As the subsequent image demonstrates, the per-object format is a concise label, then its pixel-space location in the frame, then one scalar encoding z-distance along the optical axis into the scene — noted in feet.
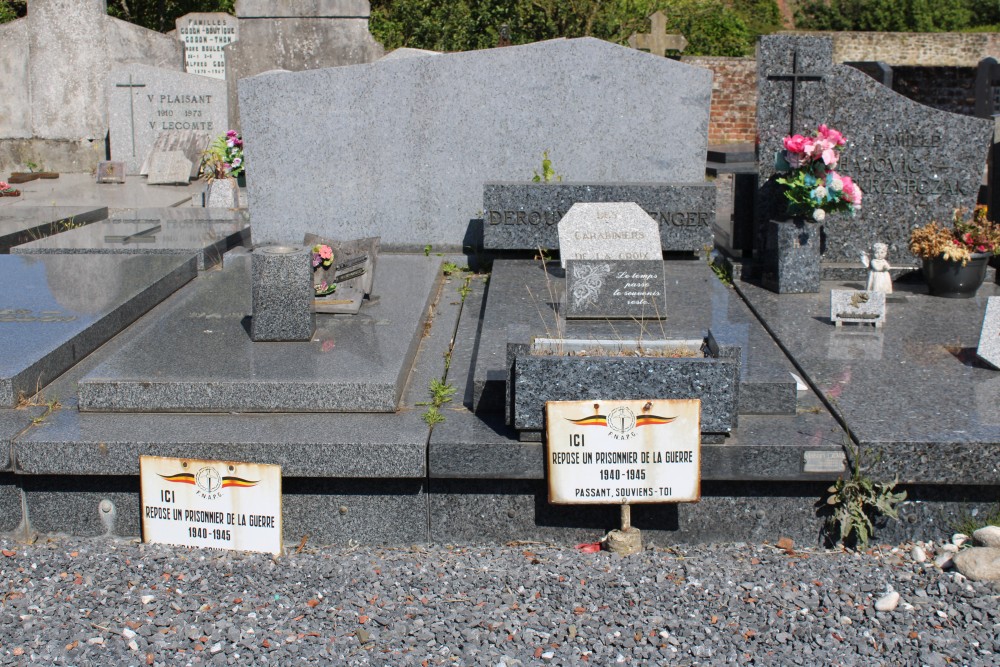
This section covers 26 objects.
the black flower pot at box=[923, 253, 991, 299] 21.02
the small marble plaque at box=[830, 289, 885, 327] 18.66
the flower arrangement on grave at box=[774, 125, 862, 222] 21.22
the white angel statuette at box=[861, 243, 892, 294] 20.53
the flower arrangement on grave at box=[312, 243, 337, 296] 19.07
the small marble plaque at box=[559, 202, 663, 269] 21.36
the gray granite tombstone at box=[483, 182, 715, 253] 23.31
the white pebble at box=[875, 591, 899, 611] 11.35
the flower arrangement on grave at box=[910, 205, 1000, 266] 21.01
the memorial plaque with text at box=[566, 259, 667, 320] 17.74
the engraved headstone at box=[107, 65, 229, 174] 44.75
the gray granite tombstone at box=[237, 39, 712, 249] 25.05
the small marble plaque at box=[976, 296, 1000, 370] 16.10
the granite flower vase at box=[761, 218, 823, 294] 21.57
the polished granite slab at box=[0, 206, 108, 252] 26.12
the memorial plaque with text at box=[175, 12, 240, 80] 56.39
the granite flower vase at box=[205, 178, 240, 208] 31.73
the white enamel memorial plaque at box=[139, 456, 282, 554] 12.75
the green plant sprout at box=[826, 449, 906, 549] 12.82
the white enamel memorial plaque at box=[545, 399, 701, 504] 12.61
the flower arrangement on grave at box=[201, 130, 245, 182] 33.14
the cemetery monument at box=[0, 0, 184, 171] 50.21
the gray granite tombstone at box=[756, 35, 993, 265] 22.67
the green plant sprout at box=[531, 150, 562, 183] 24.91
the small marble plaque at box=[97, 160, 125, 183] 41.11
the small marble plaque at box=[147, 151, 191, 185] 39.70
